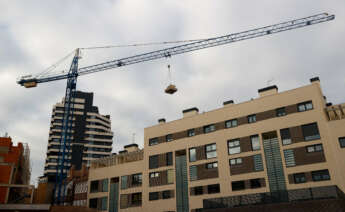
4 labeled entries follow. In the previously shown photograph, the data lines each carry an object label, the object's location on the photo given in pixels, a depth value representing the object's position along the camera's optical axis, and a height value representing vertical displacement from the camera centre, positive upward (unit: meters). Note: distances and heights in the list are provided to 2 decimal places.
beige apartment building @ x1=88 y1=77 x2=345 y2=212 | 42.38 +9.51
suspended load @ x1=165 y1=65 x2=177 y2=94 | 63.19 +24.79
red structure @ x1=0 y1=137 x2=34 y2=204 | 50.44 +9.53
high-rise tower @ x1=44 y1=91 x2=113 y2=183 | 121.19 +34.35
